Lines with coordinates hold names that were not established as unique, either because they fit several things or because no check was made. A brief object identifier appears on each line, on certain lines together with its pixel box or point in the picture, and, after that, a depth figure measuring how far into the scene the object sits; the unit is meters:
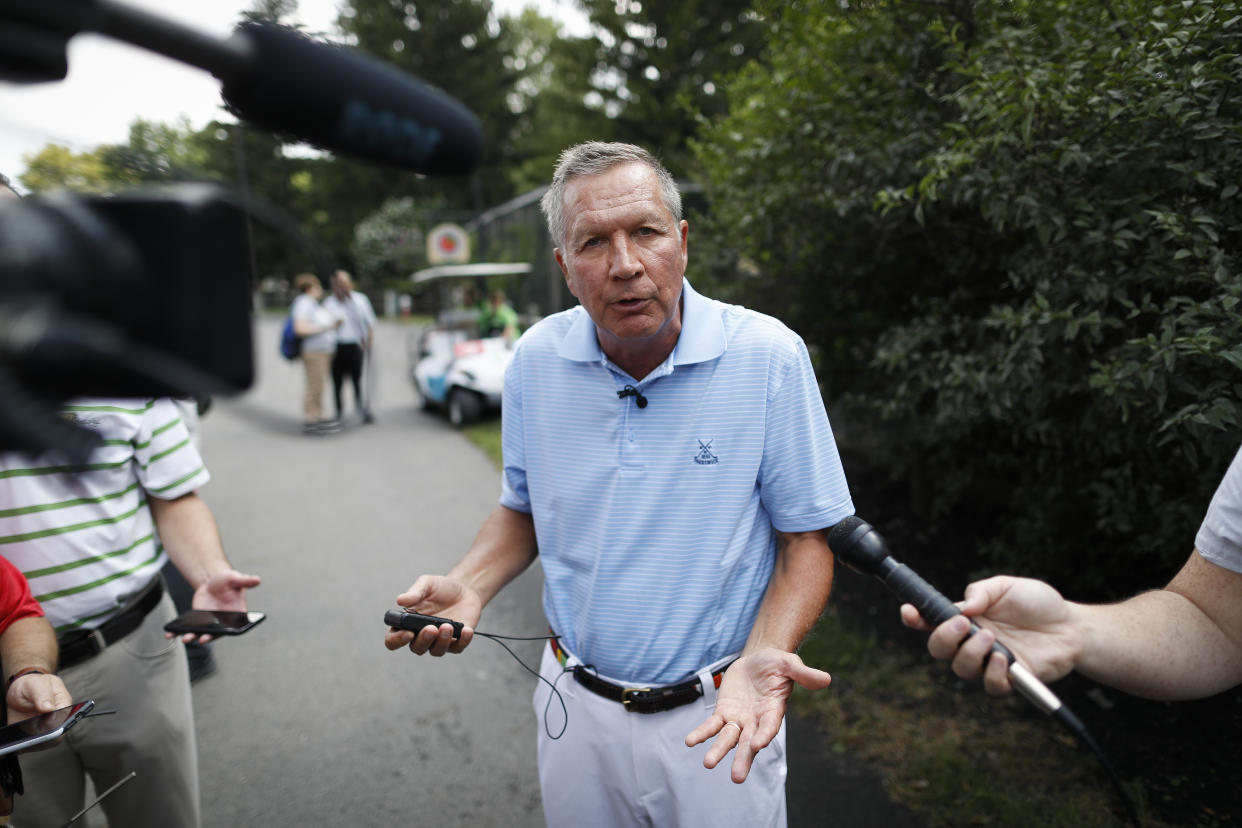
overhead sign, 19.64
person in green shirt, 11.70
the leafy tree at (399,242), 25.19
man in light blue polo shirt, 1.79
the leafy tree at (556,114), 21.62
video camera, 0.60
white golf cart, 10.48
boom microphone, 0.60
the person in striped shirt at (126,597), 1.95
